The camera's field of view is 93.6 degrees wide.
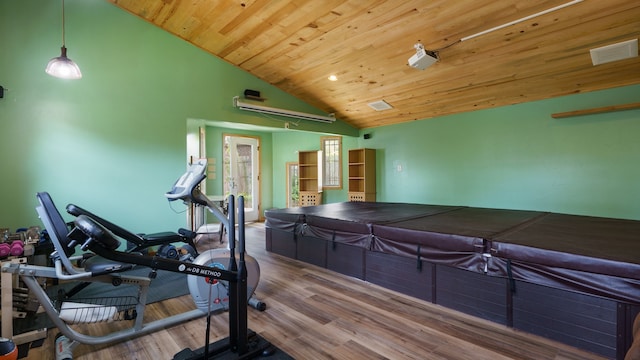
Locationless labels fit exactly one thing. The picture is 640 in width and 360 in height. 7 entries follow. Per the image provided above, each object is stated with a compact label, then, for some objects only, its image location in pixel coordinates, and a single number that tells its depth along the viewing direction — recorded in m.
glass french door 7.41
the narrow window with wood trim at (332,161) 7.26
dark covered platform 1.96
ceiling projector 3.54
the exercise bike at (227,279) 1.60
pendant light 3.08
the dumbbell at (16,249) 2.60
